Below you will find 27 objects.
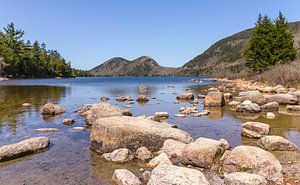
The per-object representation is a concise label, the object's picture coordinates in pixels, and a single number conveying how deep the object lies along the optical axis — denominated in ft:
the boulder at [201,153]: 19.80
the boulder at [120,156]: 21.29
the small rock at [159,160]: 19.87
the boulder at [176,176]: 14.68
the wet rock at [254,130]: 27.60
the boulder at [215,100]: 52.07
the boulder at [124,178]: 16.68
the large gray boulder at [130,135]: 23.53
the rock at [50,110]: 43.97
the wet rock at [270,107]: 45.53
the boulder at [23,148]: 21.77
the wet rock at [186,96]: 69.31
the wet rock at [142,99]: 65.88
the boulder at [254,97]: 51.62
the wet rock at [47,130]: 31.68
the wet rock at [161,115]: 39.93
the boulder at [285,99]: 51.11
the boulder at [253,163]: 17.13
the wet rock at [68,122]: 35.64
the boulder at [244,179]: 15.41
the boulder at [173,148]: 21.84
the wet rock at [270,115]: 39.08
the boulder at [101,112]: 32.76
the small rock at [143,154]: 21.84
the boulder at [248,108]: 43.63
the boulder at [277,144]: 22.89
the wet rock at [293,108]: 45.16
